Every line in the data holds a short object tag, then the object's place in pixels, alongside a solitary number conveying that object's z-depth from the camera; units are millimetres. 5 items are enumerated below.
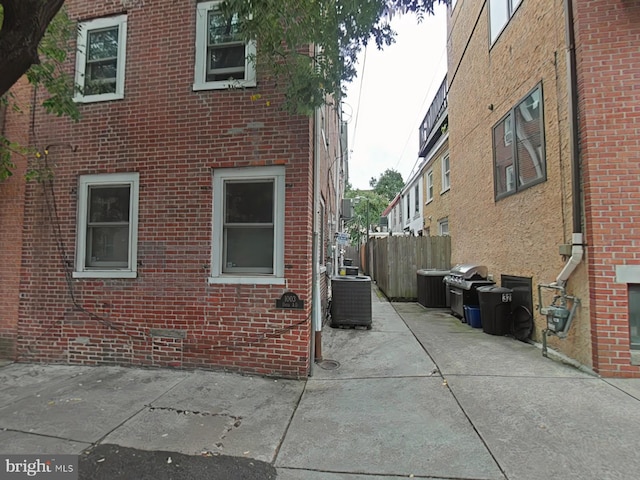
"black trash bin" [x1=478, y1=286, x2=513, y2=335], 6676
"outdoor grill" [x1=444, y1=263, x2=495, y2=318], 7859
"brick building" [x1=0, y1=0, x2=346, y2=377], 4938
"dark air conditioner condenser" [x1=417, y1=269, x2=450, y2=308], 9883
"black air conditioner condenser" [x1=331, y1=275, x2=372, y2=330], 7145
